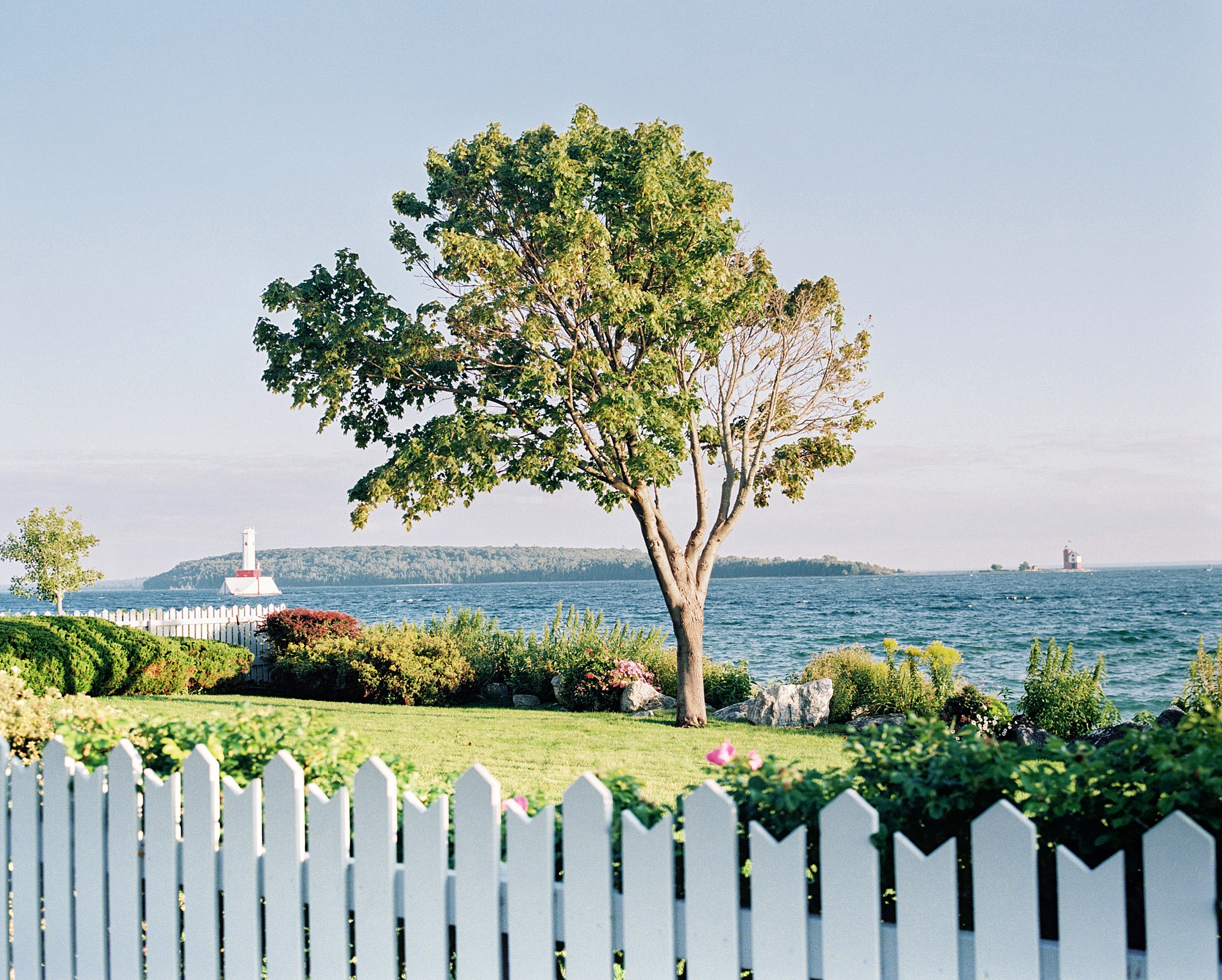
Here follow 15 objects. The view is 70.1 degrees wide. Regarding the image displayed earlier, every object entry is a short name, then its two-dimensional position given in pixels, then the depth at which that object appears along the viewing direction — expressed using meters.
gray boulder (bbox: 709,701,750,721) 12.28
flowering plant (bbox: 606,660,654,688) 13.94
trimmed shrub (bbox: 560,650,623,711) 13.84
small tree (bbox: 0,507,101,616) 29.33
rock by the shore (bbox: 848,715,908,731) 10.60
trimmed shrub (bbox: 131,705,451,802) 3.34
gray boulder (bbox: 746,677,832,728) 11.62
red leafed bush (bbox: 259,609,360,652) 16.94
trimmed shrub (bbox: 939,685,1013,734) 9.90
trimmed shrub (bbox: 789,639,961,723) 11.76
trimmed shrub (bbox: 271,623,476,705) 14.43
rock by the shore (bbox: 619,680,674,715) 13.49
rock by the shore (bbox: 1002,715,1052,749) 9.36
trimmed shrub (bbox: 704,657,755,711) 14.10
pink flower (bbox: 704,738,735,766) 2.76
